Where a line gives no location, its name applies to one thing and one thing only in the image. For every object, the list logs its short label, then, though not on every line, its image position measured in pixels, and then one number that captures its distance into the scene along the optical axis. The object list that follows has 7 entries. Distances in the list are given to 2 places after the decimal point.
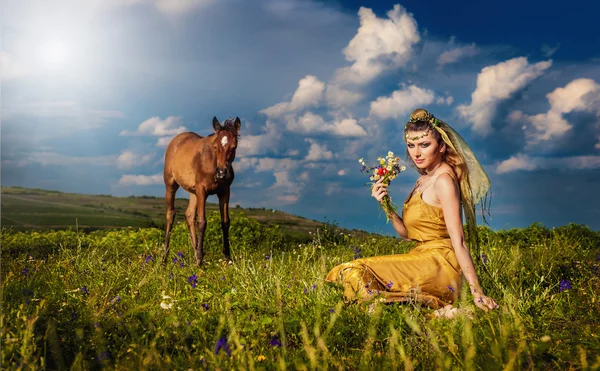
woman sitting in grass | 5.22
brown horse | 8.91
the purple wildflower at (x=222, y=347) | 3.03
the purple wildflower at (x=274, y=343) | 3.72
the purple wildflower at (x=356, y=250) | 8.38
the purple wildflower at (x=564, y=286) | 5.82
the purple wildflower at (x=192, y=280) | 5.50
